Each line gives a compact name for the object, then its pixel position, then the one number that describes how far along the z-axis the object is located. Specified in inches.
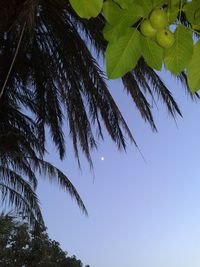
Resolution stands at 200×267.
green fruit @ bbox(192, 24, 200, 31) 27.4
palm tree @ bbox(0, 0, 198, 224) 174.9
